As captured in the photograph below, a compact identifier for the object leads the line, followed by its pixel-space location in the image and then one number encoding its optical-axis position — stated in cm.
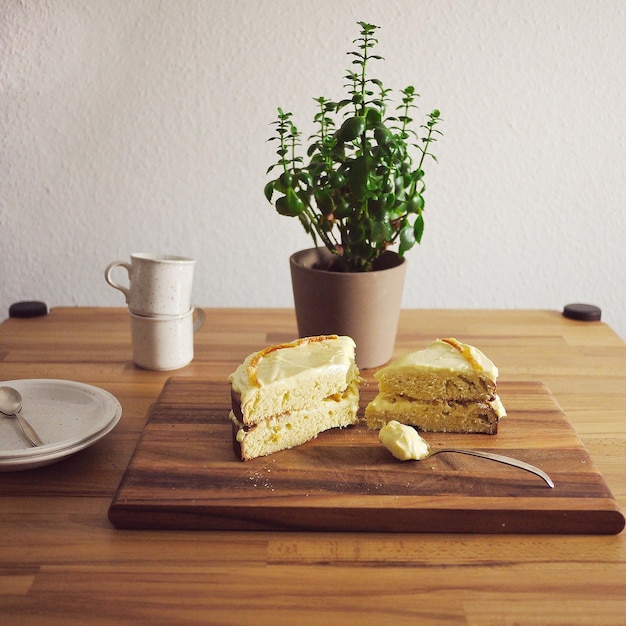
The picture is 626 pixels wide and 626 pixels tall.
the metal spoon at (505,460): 104
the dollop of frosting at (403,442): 108
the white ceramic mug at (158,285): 144
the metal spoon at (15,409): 115
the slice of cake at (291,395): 110
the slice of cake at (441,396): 119
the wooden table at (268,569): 83
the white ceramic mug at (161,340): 149
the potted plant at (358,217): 135
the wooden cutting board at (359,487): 98
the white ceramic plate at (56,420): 106
